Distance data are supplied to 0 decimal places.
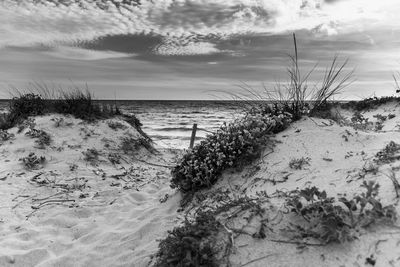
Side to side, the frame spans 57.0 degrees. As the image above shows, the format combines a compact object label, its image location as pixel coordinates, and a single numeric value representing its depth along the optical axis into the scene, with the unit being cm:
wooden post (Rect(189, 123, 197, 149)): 1215
